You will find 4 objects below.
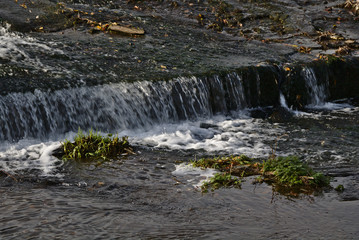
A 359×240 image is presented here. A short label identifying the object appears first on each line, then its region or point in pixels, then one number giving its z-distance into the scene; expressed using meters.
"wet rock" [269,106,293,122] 23.16
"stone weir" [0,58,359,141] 19.39
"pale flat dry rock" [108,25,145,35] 28.12
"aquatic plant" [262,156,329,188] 14.70
